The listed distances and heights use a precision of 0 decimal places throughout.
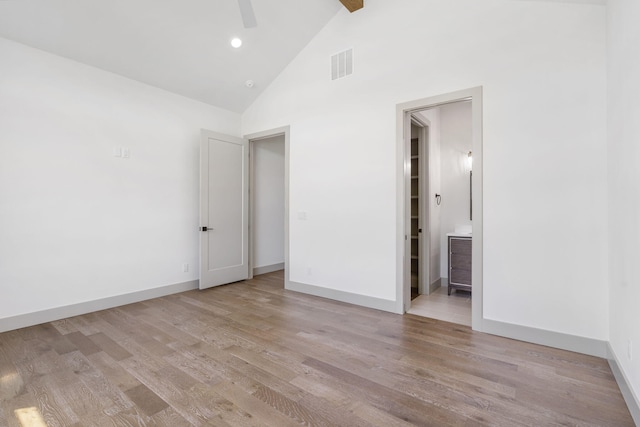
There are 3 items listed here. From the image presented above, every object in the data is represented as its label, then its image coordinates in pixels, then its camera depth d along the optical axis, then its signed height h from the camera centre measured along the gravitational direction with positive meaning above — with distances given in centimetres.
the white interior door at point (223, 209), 454 +9
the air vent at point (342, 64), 389 +197
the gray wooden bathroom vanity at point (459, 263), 423 -69
